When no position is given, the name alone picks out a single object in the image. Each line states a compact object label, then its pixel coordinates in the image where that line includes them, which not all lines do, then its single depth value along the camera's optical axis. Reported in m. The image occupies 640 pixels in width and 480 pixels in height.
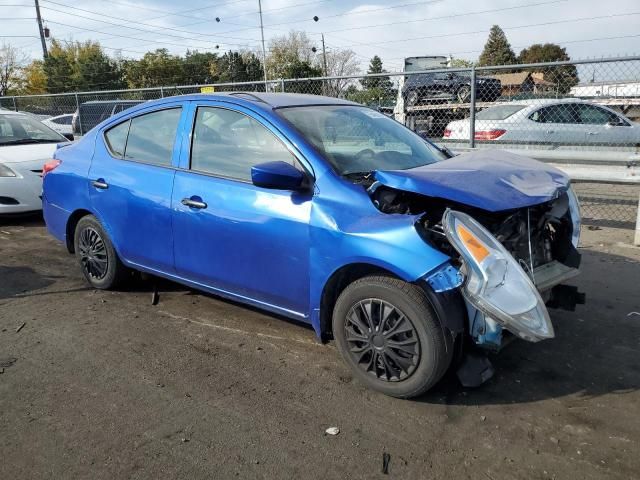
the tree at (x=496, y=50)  77.94
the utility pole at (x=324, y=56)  63.99
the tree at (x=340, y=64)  66.56
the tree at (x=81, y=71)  51.56
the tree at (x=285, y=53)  60.44
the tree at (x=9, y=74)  54.69
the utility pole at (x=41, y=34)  42.09
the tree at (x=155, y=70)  59.81
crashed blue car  2.91
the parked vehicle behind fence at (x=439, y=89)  9.18
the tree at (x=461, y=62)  57.33
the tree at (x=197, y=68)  64.19
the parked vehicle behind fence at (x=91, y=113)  12.55
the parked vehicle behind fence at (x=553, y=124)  10.05
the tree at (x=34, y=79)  53.05
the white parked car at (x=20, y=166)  7.47
